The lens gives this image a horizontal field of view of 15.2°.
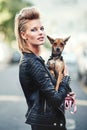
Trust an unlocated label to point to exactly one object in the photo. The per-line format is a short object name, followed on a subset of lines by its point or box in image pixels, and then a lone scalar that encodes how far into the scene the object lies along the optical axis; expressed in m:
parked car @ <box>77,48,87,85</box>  9.62
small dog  1.79
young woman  1.77
